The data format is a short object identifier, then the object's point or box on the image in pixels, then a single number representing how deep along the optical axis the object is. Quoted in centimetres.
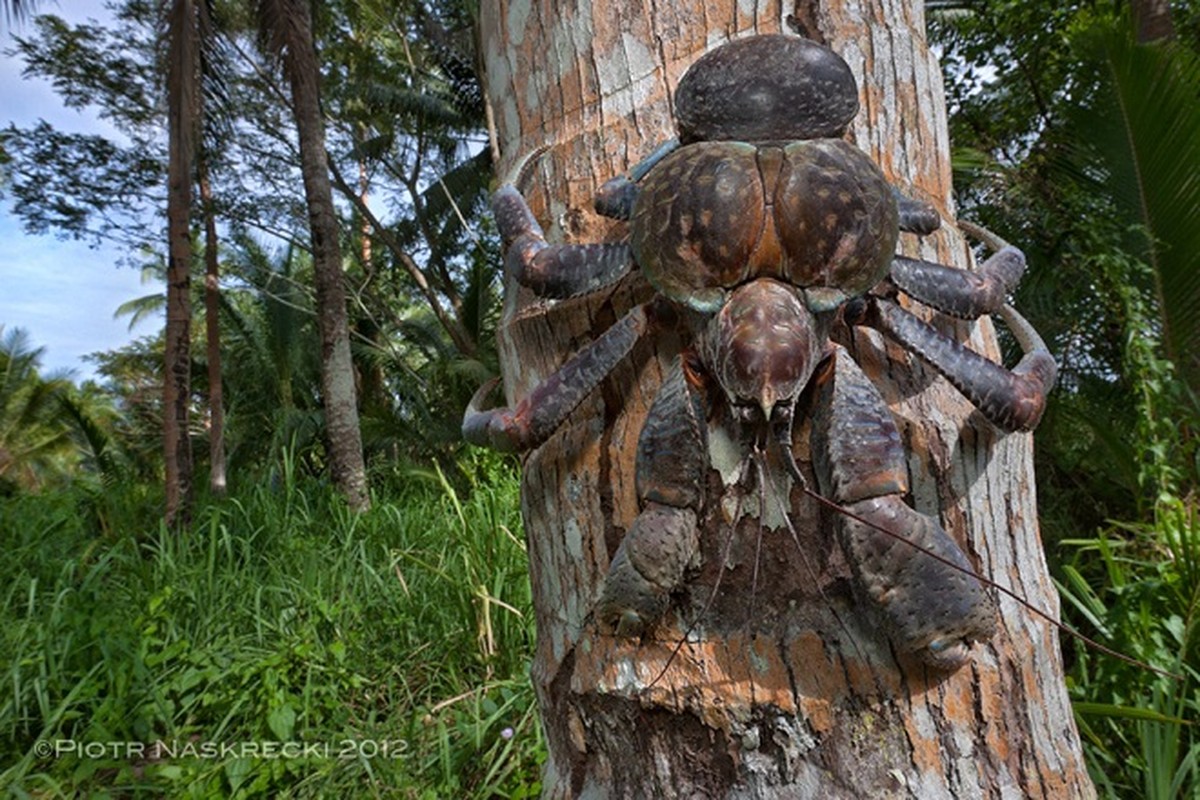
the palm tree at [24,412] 1454
